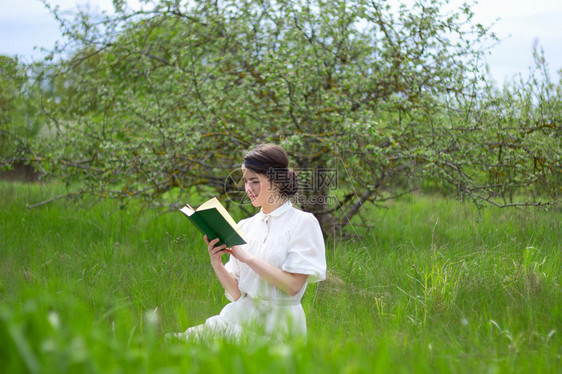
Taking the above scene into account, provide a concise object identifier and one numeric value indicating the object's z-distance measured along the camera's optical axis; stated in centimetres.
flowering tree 543
